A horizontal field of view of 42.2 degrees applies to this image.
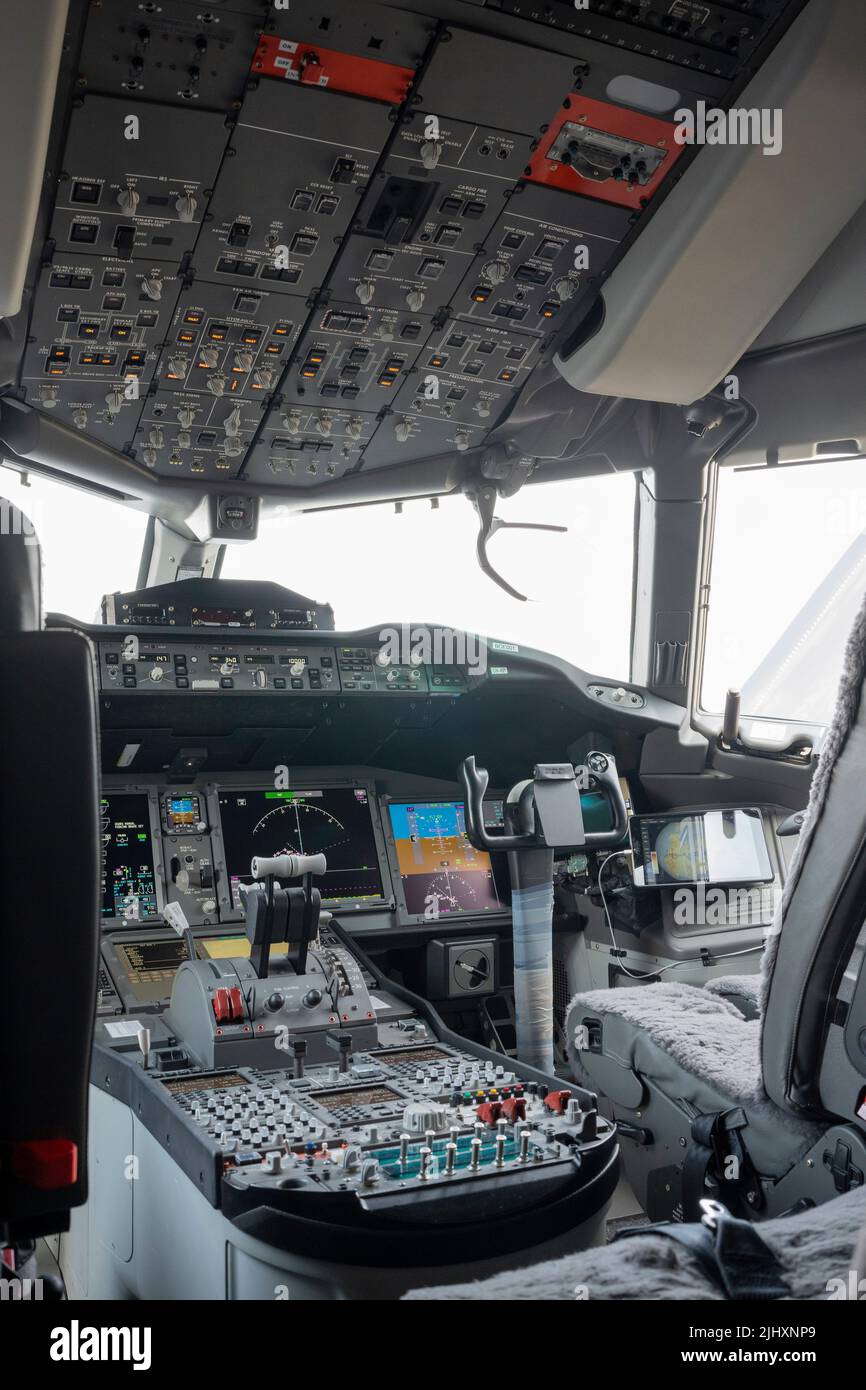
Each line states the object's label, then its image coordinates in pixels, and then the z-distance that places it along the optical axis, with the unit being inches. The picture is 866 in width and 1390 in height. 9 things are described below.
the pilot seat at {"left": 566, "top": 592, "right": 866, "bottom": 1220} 54.5
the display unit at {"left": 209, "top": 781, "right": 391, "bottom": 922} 121.5
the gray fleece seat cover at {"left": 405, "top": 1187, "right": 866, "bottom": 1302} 35.8
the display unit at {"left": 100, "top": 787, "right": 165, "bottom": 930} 113.0
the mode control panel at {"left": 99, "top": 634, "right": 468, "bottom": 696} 108.0
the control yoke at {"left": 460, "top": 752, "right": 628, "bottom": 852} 96.7
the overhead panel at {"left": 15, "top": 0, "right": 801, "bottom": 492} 86.4
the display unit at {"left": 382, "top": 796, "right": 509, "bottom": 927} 127.2
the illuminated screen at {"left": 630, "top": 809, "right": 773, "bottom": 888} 125.0
